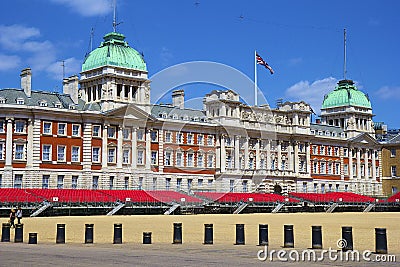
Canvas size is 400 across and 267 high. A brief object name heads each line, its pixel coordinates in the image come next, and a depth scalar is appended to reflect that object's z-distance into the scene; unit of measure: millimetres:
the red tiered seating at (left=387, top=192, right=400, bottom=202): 107738
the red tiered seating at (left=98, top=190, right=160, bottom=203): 76500
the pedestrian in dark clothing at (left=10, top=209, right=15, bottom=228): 42269
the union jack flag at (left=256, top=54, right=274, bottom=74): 95631
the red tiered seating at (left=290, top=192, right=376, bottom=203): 102312
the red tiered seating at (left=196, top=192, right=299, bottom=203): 86631
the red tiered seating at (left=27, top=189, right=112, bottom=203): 71000
